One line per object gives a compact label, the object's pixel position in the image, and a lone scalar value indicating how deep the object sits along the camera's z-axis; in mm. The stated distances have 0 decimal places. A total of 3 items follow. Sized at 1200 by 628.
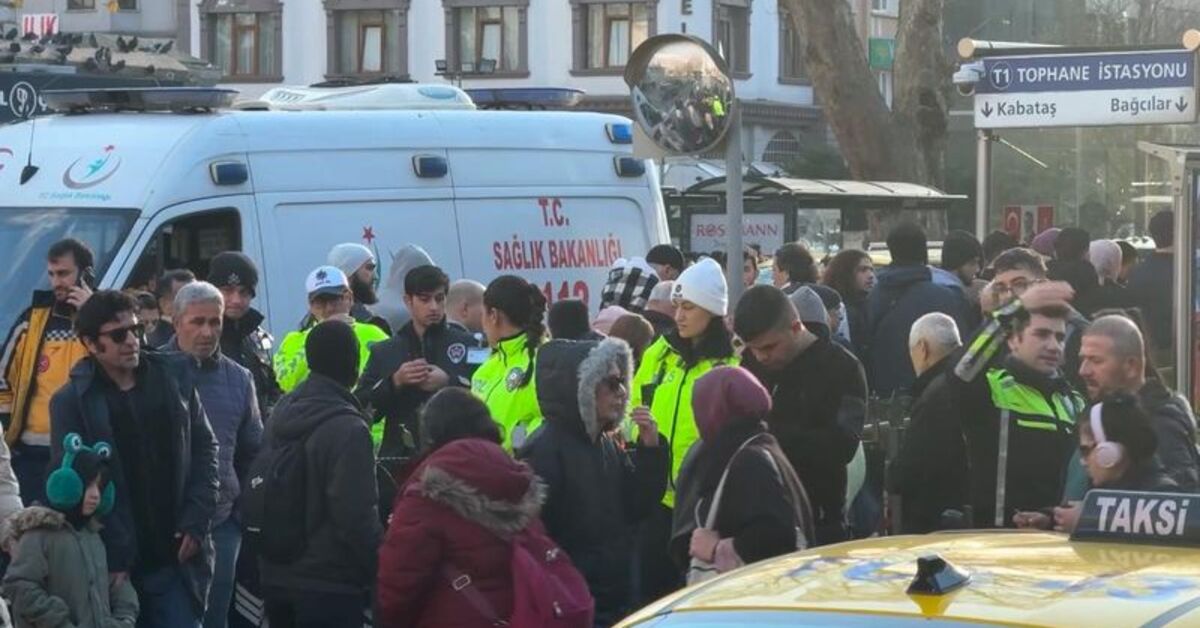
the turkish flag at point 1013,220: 22125
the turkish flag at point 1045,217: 22016
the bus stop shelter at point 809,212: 19828
